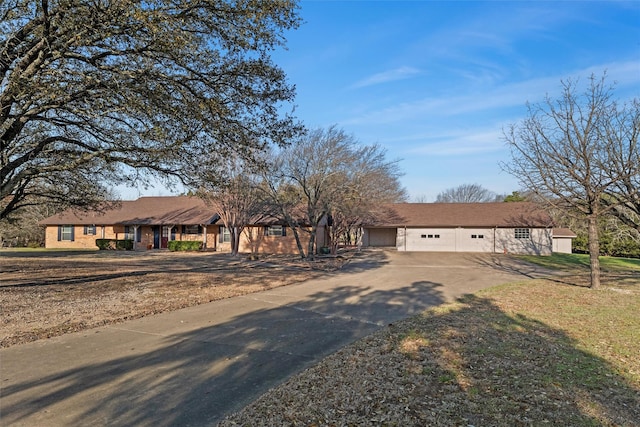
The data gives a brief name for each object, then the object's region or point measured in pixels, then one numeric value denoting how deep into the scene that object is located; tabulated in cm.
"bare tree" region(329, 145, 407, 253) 2168
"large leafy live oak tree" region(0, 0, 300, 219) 644
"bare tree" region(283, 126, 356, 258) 2092
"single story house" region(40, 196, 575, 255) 3133
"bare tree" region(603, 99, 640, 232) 1257
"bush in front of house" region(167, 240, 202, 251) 3016
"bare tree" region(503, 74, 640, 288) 1285
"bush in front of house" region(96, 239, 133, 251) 3181
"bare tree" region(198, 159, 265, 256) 2269
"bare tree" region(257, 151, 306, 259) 2136
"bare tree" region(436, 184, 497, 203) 6732
